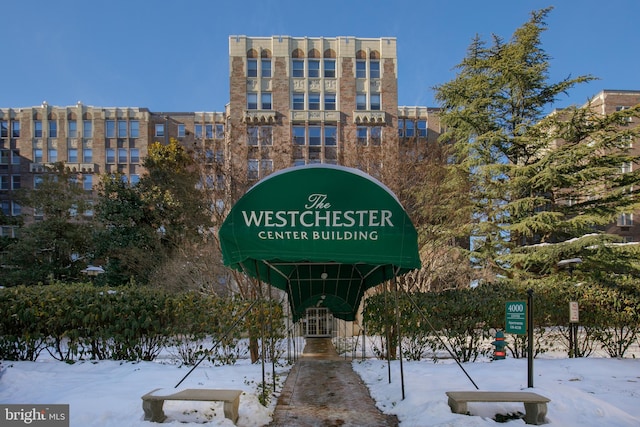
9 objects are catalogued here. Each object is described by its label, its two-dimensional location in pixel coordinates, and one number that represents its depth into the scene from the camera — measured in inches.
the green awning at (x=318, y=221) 237.1
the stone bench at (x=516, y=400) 214.1
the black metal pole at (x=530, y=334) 255.0
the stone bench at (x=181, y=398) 210.5
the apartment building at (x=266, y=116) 1411.2
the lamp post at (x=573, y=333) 409.7
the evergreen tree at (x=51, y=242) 943.7
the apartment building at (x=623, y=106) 1483.8
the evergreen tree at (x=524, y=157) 712.4
